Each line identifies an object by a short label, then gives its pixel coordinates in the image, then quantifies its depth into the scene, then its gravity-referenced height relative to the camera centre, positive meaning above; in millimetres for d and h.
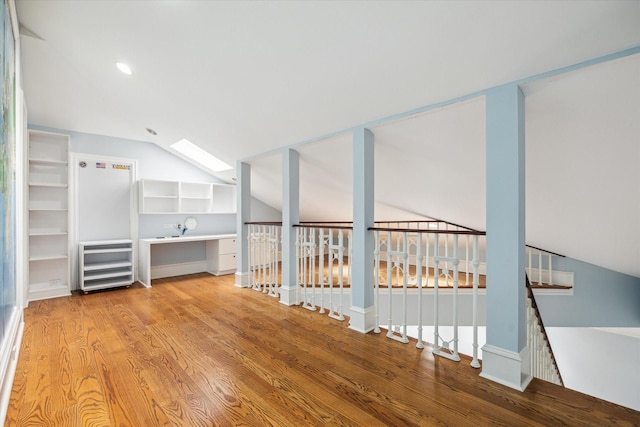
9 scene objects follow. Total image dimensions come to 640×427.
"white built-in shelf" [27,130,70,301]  3906 +3
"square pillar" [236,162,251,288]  4387 -134
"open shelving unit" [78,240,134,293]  4117 -749
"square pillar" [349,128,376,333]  2723 -151
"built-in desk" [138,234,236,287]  4625 -742
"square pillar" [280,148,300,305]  3555 -58
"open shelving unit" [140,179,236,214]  4977 +336
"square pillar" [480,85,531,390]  1807 -158
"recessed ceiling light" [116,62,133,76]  2972 +1582
